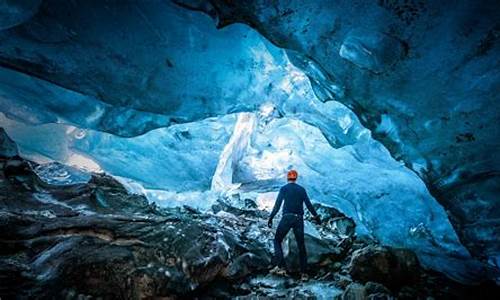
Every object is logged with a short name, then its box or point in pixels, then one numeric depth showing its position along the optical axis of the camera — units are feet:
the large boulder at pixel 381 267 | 13.26
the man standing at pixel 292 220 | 13.98
